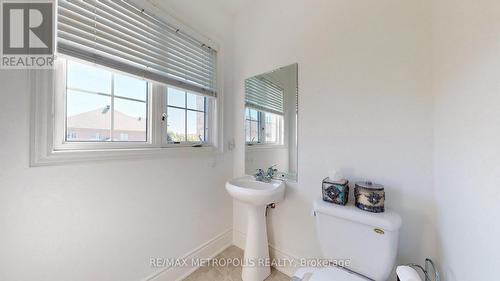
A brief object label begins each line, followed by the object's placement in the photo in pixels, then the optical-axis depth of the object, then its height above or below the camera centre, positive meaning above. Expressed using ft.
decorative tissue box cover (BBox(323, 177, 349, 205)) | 3.42 -1.03
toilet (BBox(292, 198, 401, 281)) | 2.85 -1.87
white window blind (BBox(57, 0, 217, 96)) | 2.96 +2.11
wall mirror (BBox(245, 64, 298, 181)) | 4.66 +0.58
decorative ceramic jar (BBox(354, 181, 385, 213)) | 3.06 -1.05
